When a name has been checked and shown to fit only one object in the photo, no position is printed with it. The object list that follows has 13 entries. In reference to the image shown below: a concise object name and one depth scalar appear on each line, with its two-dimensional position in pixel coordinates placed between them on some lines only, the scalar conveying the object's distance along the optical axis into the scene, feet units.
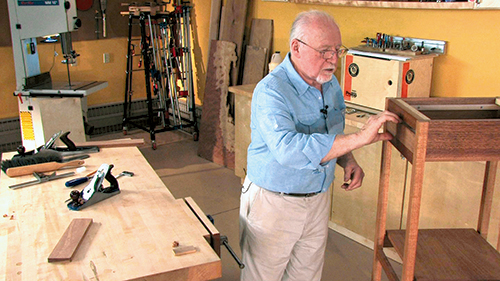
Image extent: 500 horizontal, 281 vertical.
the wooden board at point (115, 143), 9.30
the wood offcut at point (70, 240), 5.53
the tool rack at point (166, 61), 17.81
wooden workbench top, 5.39
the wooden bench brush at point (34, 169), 7.88
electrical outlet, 19.67
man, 5.88
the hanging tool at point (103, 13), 18.94
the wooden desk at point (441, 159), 4.92
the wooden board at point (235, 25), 15.53
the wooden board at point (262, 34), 14.97
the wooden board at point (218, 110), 15.87
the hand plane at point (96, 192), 6.89
